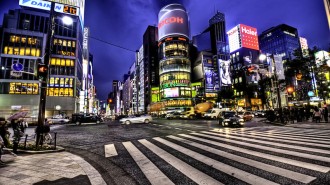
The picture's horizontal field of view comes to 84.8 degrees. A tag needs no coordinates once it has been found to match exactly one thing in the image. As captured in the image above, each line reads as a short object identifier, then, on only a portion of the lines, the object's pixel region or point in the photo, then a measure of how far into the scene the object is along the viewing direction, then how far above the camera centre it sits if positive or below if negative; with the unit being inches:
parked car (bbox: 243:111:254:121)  1182.6 -55.5
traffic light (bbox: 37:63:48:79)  347.6 +85.3
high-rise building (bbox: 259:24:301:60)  4955.5 +1909.6
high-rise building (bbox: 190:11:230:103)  3360.5 +1072.7
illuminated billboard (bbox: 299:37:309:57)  5270.7 +1878.9
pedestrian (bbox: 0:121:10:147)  302.9 -28.4
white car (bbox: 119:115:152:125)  1081.4 -47.1
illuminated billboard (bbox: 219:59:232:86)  2922.0 +594.8
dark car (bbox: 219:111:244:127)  719.7 -46.5
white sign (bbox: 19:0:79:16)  1191.3 +802.5
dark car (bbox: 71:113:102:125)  1205.1 -32.0
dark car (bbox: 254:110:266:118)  1732.2 -64.6
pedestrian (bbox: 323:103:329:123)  804.5 -40.1
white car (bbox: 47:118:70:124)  1336.6 -43.6
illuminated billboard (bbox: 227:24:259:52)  4205.2 +1666.2
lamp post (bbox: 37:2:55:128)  355.9 +69.5
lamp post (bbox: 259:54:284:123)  829.0 +150.1
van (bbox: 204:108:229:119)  1412.4 -39.0
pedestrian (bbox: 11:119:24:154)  320.0 -39.6
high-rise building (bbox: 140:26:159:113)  4244.6 +1205.1
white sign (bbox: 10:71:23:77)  440.1 +106.9
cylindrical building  3142.2 +965.2
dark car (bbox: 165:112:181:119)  1689.0 -44.4
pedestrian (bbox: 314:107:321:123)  792.9 -42.7
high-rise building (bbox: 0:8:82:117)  1737.2 +583.1
